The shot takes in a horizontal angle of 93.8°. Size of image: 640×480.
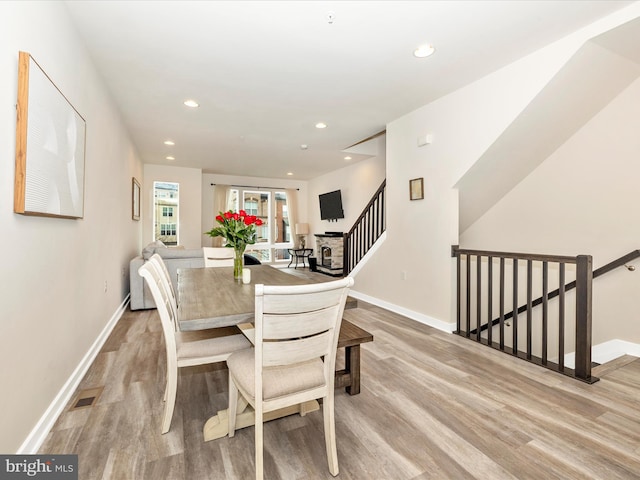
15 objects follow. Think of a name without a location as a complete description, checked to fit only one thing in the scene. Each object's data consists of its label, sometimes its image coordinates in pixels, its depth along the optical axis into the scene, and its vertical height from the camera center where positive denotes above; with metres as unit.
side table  8.61 -0.35
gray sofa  4.04 -0.33
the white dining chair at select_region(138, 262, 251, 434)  1.57 -0.61
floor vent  1.91 -1.05
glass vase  2.32 -0.18
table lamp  8.77 +0.36
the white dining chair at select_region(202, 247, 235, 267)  3.42 -0.18
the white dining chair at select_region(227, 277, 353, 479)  1.18 -0.48
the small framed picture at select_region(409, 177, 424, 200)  3.65 +0.66
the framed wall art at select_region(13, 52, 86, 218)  1.38 +0.51
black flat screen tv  7.41 +0.92
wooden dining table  1.34 -0.33
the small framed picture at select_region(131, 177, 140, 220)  4.87 +0.70
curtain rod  8.08 +1.56
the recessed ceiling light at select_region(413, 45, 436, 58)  2.41 +1.56
